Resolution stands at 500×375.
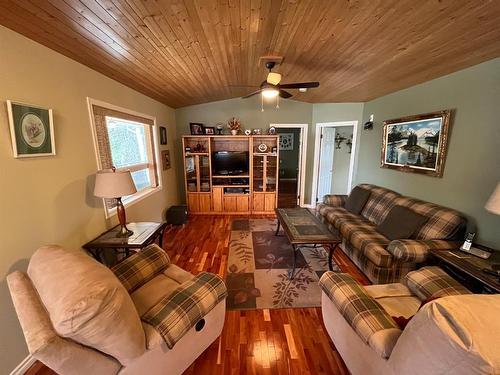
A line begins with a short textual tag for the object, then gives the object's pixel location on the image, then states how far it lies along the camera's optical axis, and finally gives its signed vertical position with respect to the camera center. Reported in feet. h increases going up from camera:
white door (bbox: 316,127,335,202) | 16.63 -1.10
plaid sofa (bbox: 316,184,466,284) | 7.08 -3.52
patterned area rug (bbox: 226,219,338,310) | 7.36 -5.07
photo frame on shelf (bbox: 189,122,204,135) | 14.93 +1.37
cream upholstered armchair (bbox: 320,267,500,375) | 2.14 -3.12
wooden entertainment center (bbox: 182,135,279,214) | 15.44 -2.42
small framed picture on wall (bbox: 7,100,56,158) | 4.70 +0.45
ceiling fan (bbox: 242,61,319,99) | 8.13 +2.35
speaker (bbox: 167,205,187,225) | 13.66 -4.20
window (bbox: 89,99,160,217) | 7.79 +0.18
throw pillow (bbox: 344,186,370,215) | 11.76 -2.94
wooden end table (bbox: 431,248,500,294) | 5.28 -3.23
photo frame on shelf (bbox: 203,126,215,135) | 15.15 +1.25
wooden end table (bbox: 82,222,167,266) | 6.77 -2.94
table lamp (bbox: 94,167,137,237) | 6.42 -1.07
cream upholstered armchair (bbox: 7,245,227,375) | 2.75 -2.55
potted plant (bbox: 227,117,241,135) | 15.24 +1.55
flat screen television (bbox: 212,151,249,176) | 15.40 -1.07
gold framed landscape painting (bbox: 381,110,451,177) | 8.43 +0.16
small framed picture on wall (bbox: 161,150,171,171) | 13.64 -0.69
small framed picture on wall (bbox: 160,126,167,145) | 13.26 +0.82
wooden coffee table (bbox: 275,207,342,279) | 8.02 -3.35
